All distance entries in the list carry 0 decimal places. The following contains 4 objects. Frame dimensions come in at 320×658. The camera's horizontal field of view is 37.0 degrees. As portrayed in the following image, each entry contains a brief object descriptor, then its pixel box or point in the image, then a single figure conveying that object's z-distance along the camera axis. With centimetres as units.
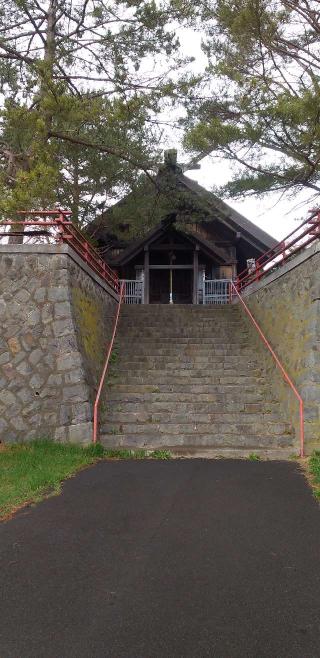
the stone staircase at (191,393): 822
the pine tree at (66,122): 1041
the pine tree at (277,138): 938
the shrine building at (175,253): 1775
